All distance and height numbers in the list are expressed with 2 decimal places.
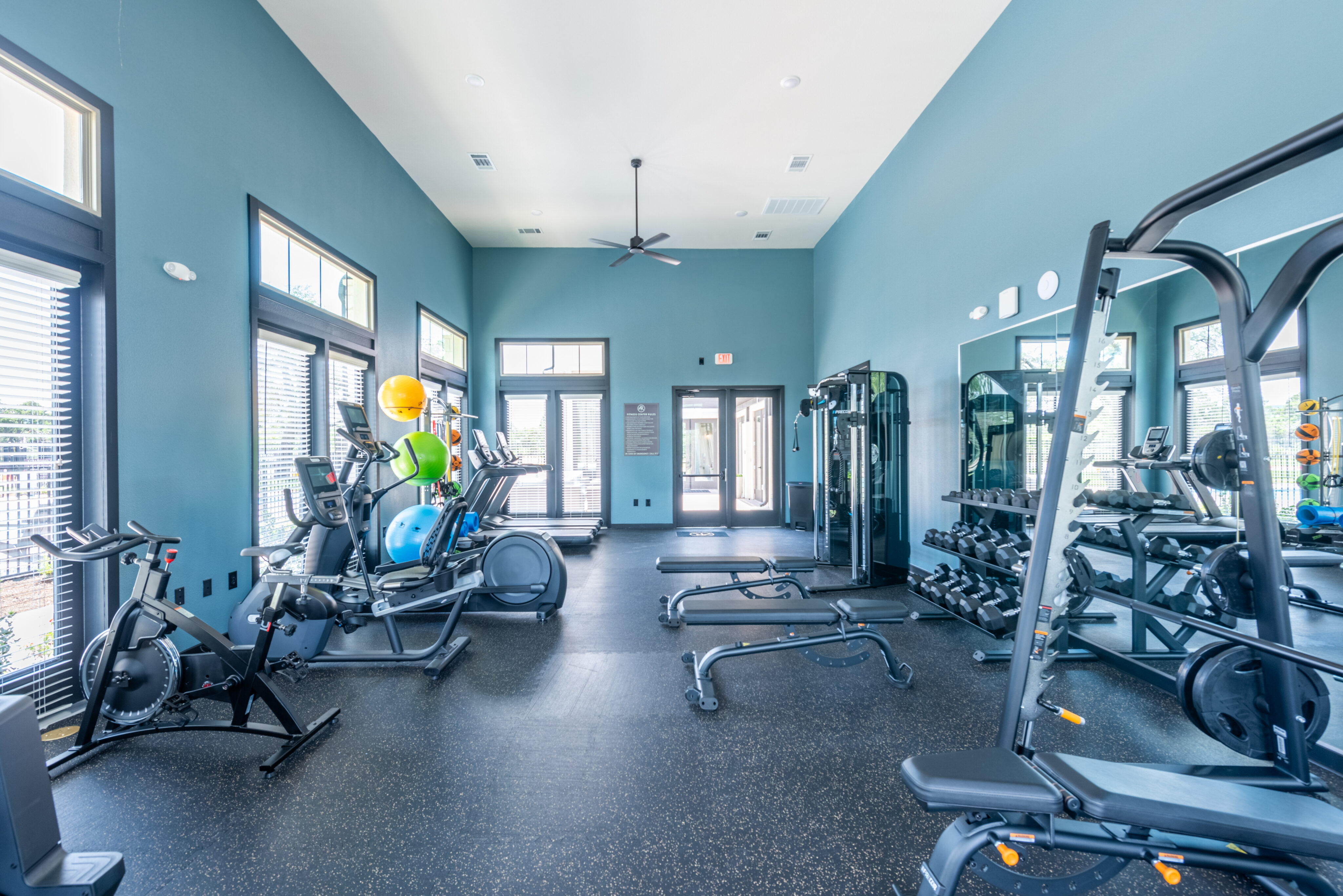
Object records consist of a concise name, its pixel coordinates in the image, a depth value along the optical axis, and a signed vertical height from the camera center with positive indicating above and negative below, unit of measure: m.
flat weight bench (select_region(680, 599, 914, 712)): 2.62 -0.87
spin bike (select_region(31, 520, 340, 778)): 2.02 -0.86
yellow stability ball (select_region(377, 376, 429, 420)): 4.09 +0.46
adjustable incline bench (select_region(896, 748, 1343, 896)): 1.14 -0.83
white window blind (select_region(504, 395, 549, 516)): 7.74 +0.36
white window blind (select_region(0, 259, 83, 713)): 2.19 -0.10
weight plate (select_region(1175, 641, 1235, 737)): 1.63 -0.71
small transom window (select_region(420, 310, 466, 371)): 6.20 +1.47
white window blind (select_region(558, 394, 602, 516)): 7.76 +0.07
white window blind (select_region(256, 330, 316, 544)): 3.59 +0.25
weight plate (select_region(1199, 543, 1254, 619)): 1.76 -0.45
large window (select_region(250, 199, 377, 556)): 3.57 +0.84
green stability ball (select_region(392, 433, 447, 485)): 3.90 -0.01
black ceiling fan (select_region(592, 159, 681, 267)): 5.50 +2.26
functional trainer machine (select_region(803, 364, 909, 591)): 4.59 -0.19
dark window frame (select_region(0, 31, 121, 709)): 2.42 +0.29
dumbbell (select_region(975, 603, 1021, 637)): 2.78 -0.92
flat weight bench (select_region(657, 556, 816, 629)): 3.57 -0.84
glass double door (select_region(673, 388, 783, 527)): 7.79 -0.04
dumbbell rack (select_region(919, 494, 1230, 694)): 2.58 -0.99
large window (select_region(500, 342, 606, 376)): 7.69 +1.41
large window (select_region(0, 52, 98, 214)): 2.16 +1.44
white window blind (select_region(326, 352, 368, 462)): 4.27 +0.61
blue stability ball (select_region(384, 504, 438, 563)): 3.74 -0.56
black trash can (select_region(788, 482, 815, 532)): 6.91 -0.74
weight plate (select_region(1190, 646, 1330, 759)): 1.61 -0.80
